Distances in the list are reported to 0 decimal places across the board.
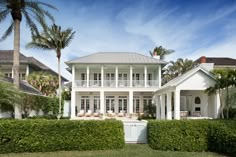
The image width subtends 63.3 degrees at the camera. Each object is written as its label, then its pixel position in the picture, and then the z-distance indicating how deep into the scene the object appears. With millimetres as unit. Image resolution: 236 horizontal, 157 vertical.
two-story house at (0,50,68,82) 25889
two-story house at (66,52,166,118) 24164
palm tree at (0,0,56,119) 12473
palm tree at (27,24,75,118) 21657
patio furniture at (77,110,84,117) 23838
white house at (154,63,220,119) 14335
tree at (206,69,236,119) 13105
